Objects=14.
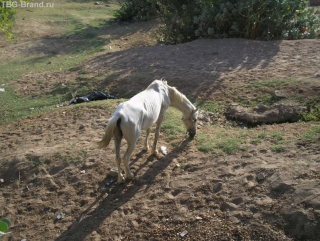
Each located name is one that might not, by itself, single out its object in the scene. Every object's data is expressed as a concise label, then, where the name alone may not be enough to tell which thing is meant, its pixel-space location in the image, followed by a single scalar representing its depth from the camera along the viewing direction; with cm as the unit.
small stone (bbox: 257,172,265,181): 463
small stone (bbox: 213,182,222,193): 469
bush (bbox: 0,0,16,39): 712
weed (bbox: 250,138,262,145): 562
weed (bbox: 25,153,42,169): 593
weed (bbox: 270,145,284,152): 521
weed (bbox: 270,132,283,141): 560
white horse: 470
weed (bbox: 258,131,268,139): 583
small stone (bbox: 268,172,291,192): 438
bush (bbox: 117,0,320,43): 1145
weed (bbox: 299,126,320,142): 523
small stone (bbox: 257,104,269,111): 723
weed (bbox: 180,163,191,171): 539
